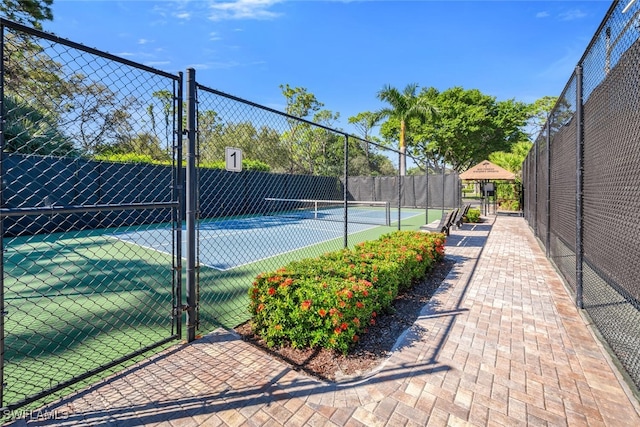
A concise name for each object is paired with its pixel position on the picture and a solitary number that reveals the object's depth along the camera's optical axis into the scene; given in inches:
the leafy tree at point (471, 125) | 968.3
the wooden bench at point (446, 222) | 287.4
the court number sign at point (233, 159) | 96.8
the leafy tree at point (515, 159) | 657.0
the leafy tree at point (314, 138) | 879.7
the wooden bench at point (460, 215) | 364.7
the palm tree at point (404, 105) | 650.8
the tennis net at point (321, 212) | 522.2
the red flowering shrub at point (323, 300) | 91.3
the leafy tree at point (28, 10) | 358.3
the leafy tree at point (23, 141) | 322.7
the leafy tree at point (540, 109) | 1055.6
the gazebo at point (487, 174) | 484.7
